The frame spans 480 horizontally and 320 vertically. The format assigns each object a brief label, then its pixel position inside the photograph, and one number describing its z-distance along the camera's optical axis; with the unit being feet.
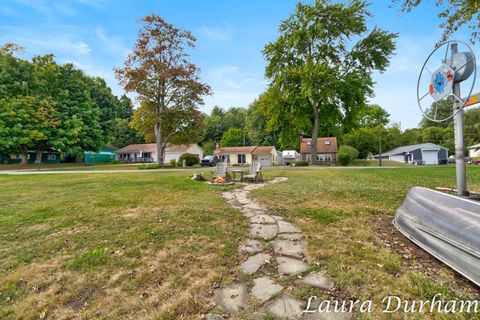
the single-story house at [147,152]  133.80
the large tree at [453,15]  14.56
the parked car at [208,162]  97.15
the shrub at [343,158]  80.53
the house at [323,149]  116.84
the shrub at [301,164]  83.82
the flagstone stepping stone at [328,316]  5.44
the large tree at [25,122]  77.05
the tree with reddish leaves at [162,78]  69.87
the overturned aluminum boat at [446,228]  6.51
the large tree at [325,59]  67.87
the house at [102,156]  126.00
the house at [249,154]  119.44
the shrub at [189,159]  89.28
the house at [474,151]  116.83
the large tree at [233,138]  151.92
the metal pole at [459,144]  10.97
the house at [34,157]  100.37
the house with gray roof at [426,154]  118.73
